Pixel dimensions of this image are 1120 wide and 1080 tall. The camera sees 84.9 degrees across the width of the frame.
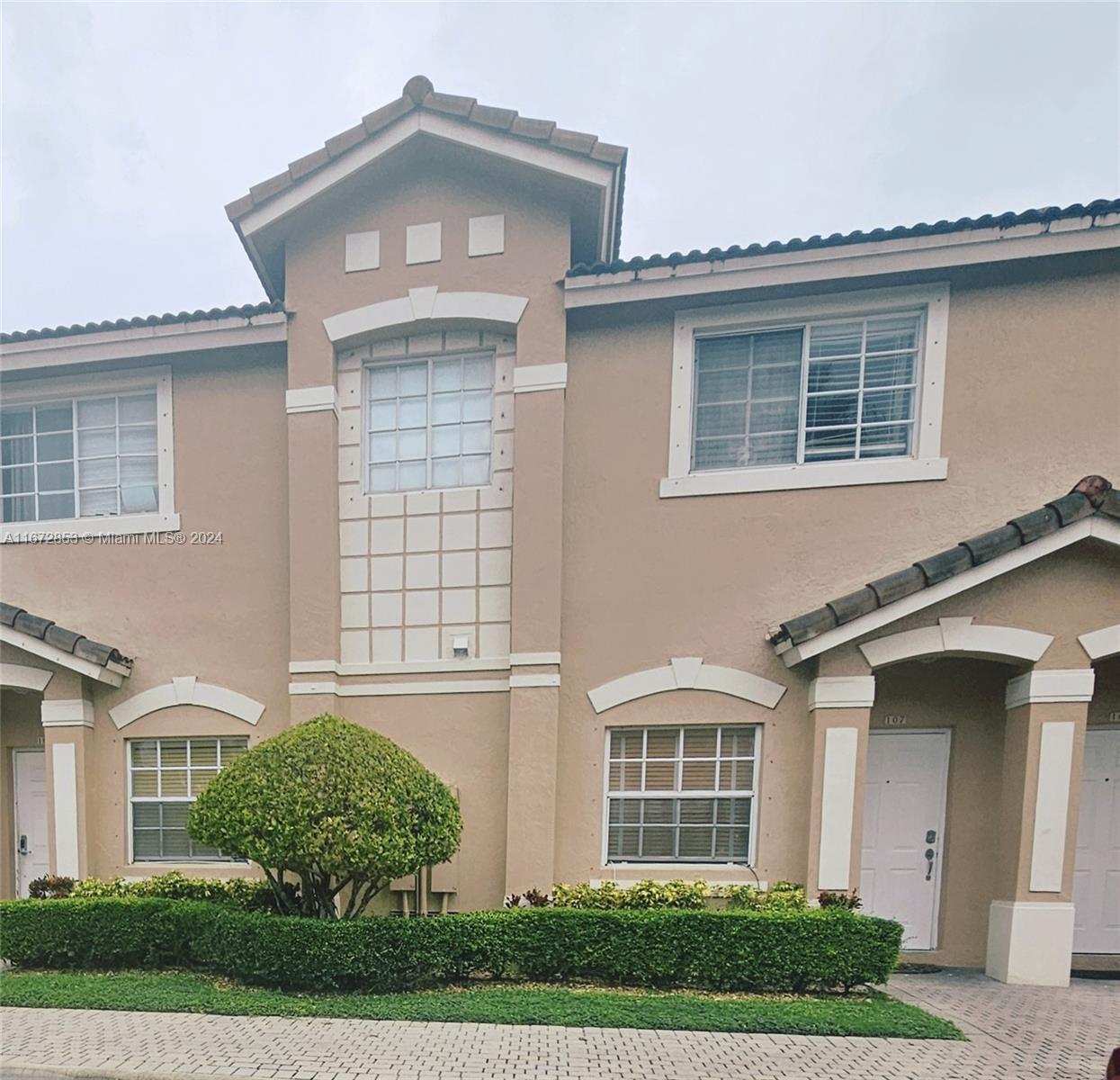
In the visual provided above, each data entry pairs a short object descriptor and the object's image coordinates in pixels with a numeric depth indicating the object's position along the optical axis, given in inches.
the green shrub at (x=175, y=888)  258.5
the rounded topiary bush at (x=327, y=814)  204.8
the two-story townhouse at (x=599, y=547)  235.5
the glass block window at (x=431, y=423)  281.4
